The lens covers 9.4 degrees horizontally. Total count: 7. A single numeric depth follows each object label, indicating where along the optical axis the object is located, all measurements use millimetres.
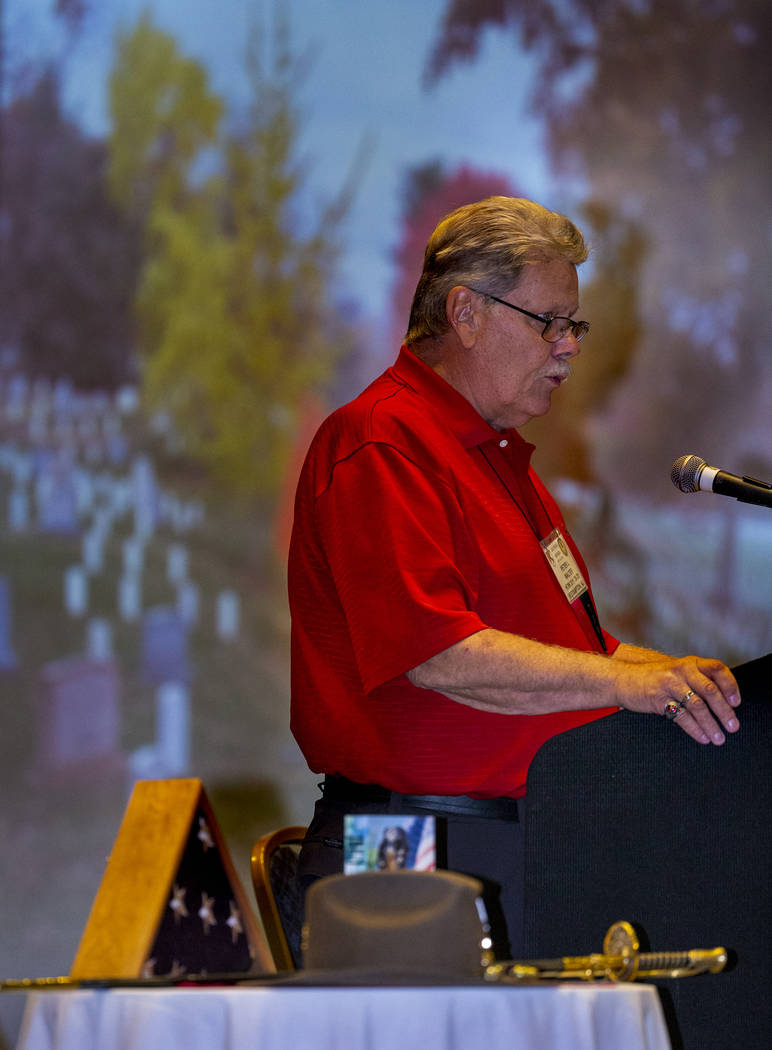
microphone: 4903
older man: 4960
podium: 4870
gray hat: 4549
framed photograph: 4607
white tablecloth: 4540
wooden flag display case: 4830
